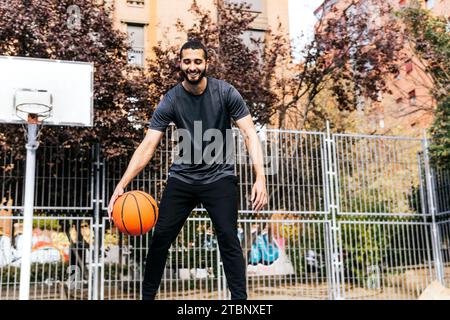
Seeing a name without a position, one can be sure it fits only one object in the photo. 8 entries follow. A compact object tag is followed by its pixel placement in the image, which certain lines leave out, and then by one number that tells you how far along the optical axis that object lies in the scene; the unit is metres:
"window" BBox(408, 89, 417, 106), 17.75
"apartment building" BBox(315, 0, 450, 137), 17.26
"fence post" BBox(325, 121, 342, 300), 9.70
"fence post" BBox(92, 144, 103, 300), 8.72
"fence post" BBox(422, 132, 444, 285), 10.34
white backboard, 7.60
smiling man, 3.80
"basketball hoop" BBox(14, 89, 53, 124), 7.43
